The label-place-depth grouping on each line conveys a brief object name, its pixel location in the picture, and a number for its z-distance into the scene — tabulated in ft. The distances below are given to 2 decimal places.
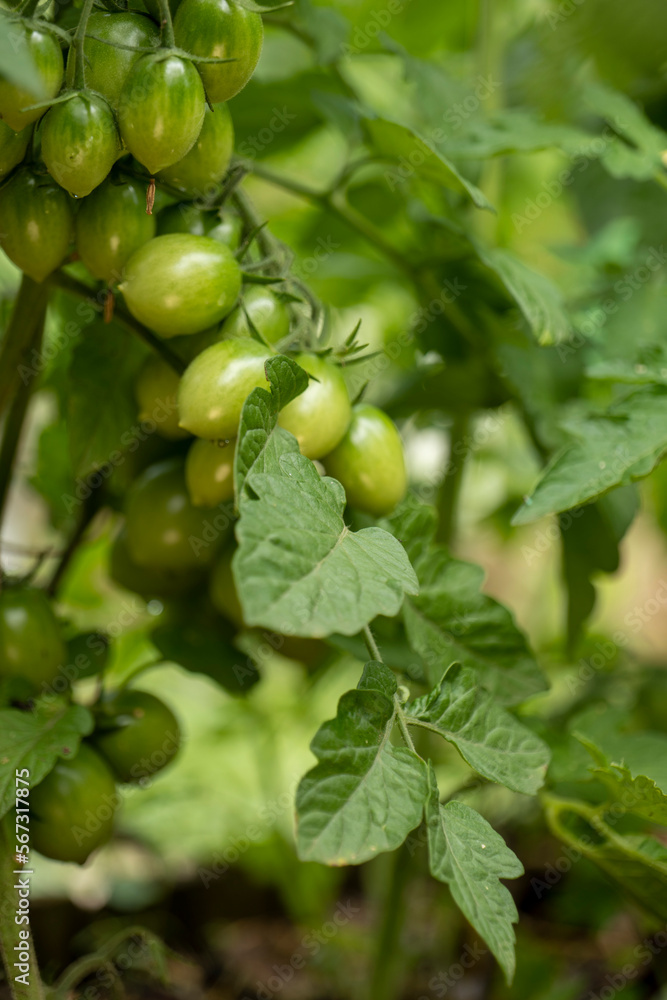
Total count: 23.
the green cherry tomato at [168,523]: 2.48
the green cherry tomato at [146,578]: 2.58
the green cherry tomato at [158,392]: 2.35
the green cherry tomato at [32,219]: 2.20
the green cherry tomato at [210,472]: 2.29
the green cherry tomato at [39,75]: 2.10
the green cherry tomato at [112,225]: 2.21
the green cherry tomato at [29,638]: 2.39
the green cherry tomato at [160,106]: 2.12
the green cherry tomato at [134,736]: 2.43
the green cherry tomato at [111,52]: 2.16
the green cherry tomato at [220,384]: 2.17
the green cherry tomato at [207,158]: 2.24
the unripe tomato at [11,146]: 2.16
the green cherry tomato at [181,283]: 2.20
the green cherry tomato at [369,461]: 2.31
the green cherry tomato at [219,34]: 2.16
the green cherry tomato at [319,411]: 2.23
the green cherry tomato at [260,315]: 2.25
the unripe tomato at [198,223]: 2.28
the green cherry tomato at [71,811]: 2.34
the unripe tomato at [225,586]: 2.48
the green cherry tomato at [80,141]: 2.12
